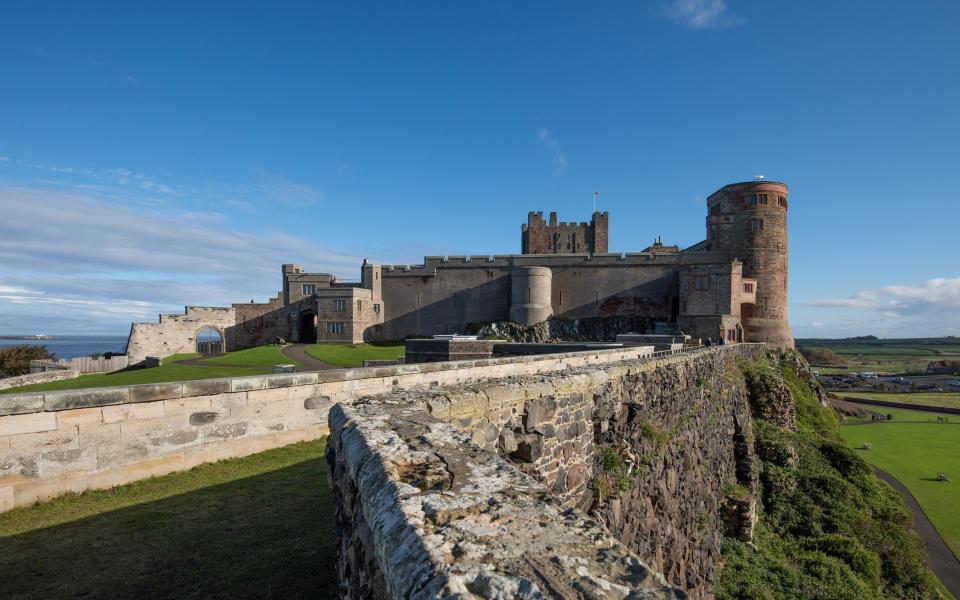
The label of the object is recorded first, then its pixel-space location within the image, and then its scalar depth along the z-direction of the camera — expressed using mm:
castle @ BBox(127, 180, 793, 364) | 41594
